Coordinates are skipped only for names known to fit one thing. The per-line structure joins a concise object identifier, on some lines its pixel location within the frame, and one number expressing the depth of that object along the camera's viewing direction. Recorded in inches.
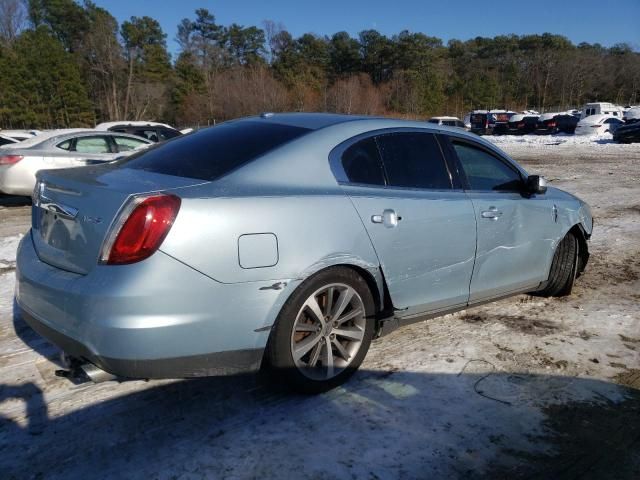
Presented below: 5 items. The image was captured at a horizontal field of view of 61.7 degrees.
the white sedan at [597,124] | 1184.8
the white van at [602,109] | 1561.4
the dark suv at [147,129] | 473.7
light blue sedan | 94.5
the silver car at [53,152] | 348.5
